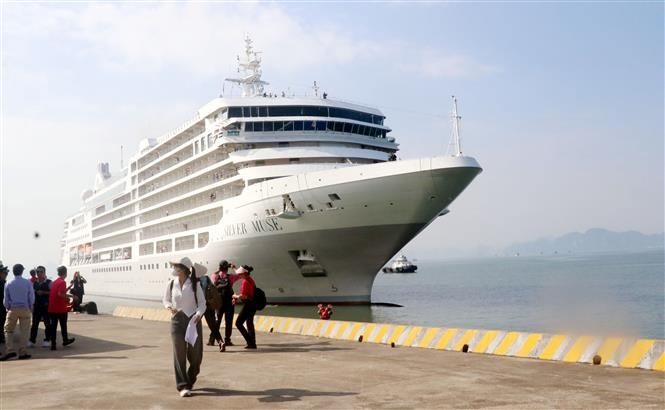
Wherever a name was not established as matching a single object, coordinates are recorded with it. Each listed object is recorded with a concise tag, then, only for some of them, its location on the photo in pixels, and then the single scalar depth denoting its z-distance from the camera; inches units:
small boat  4808.1
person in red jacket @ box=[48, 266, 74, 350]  462.3
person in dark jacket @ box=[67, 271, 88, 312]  772.0
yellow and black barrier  309.1
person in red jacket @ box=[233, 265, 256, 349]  427.8
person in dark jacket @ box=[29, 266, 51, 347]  516.7
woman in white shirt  271.0
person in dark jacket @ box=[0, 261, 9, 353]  451.8
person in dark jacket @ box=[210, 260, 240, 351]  456.1
